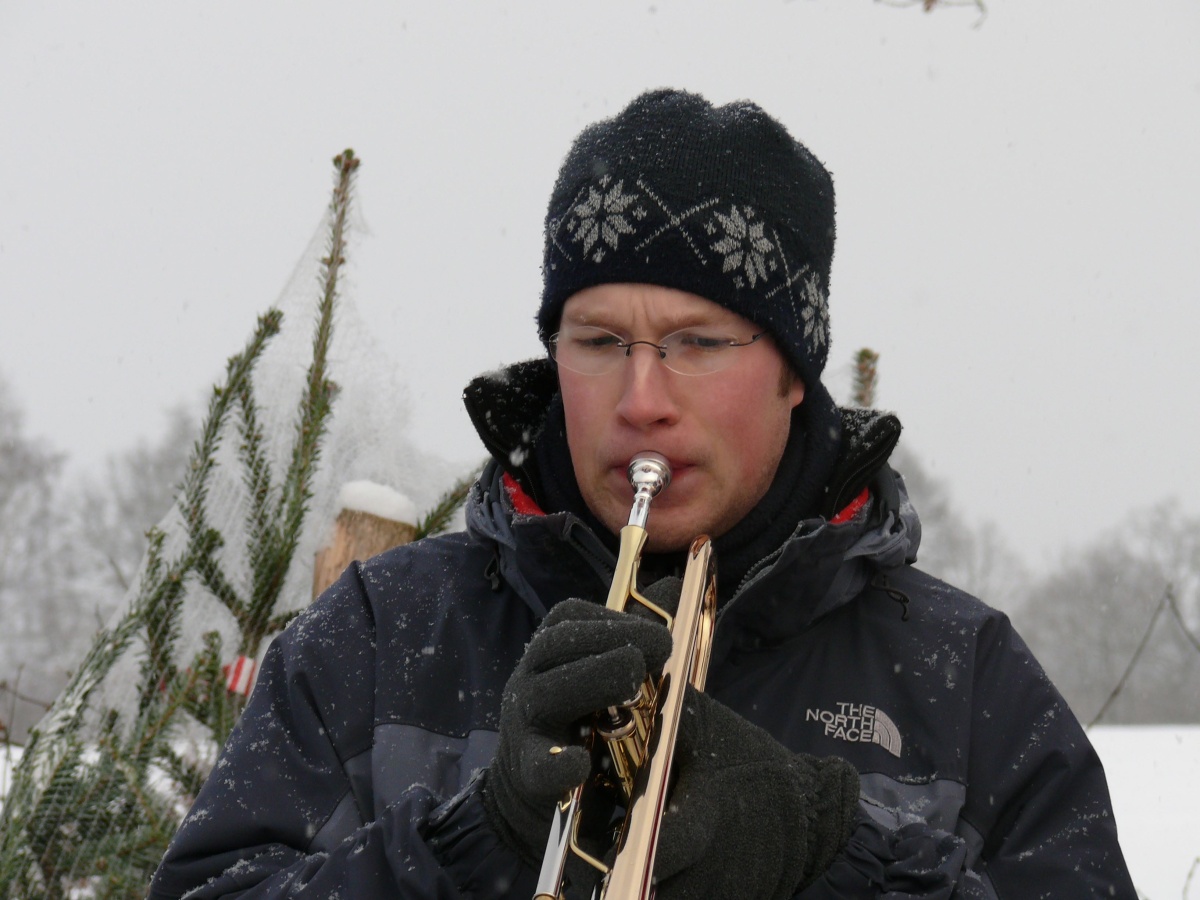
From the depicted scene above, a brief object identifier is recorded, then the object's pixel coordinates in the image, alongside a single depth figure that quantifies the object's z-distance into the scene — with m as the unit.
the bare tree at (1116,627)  18.45
